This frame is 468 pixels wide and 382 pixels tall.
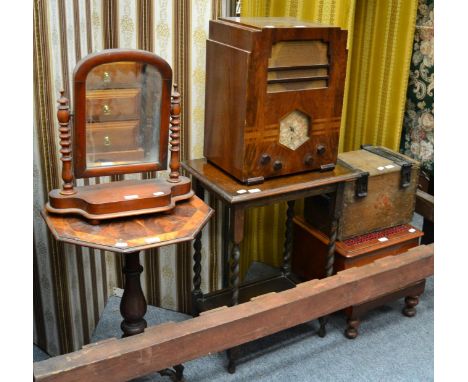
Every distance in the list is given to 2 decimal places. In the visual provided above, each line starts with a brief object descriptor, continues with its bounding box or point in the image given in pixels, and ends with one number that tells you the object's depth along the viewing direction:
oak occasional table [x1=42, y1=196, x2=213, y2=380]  1.73
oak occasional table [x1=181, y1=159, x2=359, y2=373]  2.11
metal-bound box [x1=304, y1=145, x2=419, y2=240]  2.45
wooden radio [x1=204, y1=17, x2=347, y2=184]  2.02
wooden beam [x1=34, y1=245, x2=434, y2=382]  1.72
